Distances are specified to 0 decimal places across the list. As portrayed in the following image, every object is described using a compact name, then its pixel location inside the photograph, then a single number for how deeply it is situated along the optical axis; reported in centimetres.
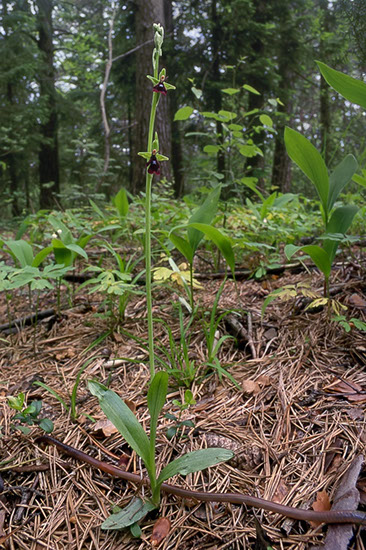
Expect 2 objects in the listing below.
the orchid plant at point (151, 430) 31
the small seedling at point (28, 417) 38
